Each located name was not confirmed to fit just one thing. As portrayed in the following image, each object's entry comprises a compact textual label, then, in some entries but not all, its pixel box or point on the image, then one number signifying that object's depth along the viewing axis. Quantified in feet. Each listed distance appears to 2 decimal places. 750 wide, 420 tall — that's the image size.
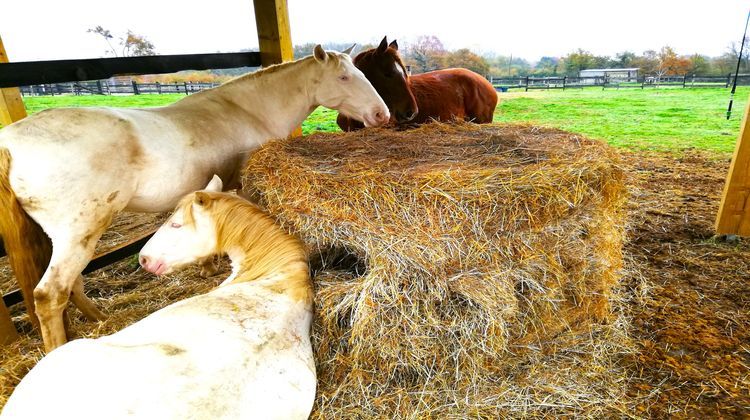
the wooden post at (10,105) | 11.14
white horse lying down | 3.52
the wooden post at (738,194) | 11.02
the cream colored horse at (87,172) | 5.87
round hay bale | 5.43
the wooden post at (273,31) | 11.39
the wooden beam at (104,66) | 7.04
